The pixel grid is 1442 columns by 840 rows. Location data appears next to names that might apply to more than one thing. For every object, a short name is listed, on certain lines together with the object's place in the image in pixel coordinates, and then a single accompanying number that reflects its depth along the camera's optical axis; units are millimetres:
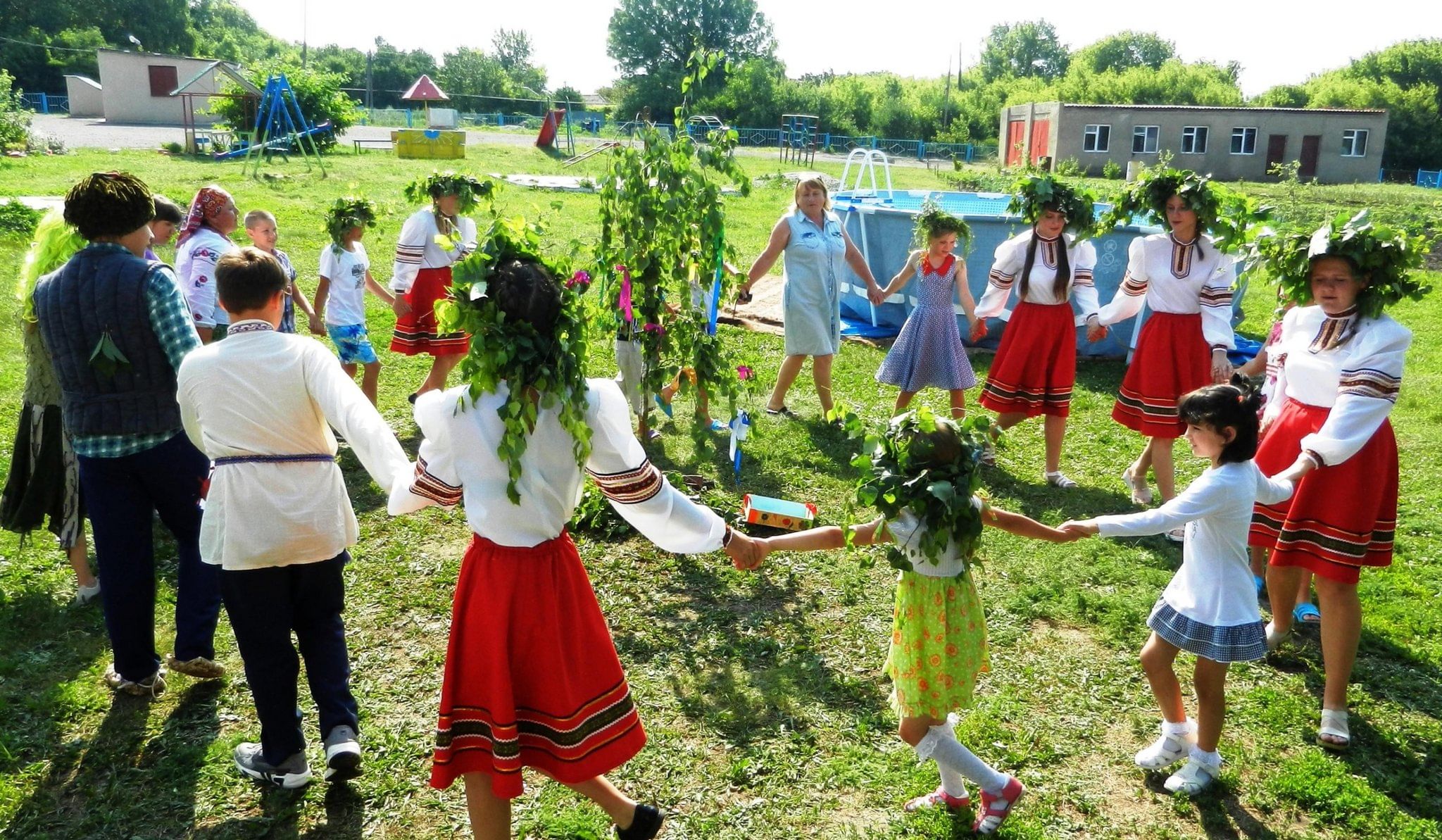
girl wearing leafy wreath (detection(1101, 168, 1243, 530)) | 5516
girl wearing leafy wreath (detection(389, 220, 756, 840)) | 2609
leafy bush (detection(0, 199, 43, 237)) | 12914
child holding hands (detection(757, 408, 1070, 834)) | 2947
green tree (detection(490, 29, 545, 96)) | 93688
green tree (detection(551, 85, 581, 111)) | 56291
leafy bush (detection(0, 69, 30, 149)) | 24031
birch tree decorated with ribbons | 5590
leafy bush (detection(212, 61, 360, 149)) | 28953
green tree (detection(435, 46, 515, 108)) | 65875
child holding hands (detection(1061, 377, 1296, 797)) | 3236
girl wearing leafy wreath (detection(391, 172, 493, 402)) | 6895
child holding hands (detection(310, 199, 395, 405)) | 6789
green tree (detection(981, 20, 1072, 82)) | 94688
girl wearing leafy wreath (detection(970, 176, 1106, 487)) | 6184
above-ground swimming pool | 9555
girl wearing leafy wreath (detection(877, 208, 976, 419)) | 6867
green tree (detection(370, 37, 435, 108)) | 63500
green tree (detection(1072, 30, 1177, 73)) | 88188
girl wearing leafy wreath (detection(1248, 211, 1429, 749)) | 3695
